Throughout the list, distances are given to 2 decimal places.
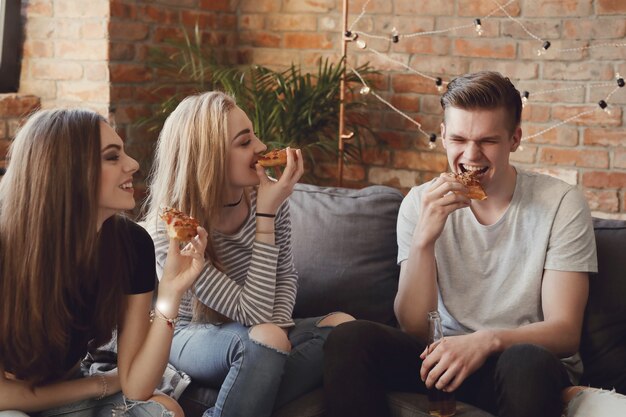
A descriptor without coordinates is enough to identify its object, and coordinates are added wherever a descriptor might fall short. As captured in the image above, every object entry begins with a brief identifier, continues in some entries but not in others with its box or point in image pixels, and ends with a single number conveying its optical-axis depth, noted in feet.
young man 6.84
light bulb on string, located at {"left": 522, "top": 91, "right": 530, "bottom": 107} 10.85
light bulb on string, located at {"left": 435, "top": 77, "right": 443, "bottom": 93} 11.34
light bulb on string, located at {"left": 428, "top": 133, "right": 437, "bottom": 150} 11.52
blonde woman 7.34
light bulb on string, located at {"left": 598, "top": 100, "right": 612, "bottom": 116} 10.47
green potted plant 11.70
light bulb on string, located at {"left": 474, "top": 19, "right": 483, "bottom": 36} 11.08
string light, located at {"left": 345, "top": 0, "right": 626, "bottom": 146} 10.71
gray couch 8.68
